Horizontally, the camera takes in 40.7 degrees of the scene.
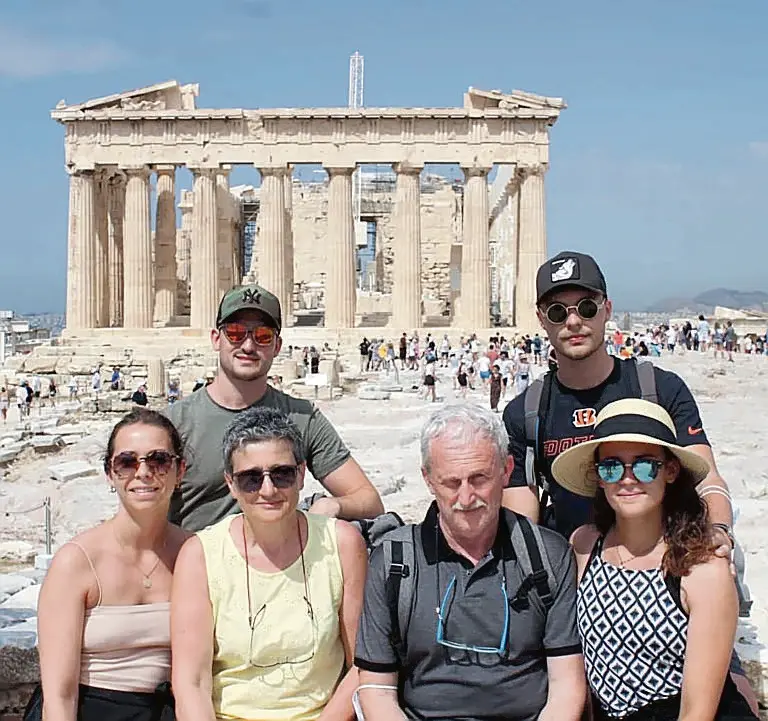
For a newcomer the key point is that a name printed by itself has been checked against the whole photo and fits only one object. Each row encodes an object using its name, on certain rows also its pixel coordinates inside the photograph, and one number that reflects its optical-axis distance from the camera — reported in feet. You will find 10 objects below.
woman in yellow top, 13.99
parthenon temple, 134.21
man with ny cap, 16.90
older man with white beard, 13.33
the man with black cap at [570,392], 15.84
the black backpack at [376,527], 15.93
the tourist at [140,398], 84.07
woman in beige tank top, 14.03
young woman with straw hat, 12.87
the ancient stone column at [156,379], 100.37
